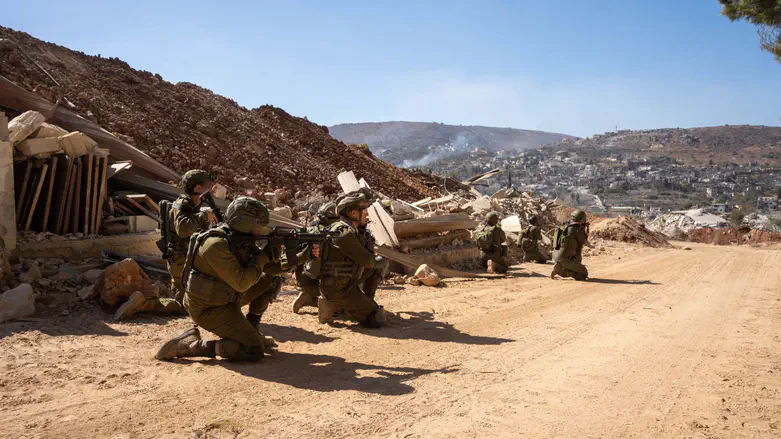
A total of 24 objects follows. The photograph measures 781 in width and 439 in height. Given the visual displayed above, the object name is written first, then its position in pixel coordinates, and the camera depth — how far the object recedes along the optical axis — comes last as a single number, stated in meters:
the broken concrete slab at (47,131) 8.99
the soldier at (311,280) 7.64
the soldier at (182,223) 6.45
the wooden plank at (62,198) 8.70
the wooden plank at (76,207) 8.79
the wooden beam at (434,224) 12.21
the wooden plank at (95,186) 8.98
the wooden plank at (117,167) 10.32
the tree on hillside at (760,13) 10.66
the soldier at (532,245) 15.24
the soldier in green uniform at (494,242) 12.73
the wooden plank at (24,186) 8.44
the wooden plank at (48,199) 8.60
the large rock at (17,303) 6.13
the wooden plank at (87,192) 8.84
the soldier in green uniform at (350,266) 6.93
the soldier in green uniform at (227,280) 5.10
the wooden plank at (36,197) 8.38
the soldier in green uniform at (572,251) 11.94
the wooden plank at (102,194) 9.05
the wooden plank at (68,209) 8.75
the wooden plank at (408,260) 11.36
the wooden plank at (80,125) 11.34
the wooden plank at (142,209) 9.87
